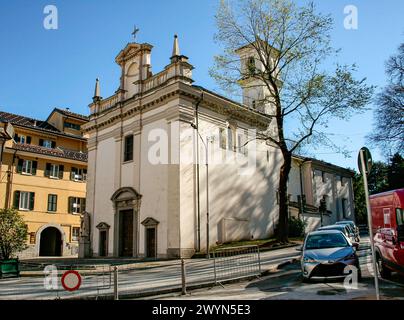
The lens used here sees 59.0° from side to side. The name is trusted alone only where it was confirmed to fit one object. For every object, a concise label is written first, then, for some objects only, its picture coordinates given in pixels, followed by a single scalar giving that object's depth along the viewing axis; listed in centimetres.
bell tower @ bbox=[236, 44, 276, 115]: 2603
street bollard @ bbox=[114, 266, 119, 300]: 928
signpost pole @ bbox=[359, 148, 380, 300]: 601
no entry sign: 725
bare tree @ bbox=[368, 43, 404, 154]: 3091
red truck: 969
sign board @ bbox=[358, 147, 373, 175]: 657
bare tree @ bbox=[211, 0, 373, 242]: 2389
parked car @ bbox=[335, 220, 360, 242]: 2157
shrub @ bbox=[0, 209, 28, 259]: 2086
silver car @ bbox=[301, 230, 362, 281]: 1073
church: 2520
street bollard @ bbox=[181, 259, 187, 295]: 1055
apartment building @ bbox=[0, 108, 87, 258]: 3741
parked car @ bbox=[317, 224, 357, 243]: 1964
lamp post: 2471
